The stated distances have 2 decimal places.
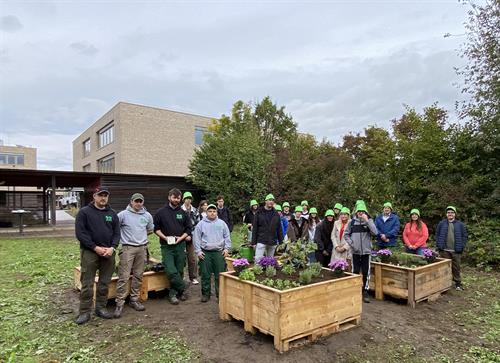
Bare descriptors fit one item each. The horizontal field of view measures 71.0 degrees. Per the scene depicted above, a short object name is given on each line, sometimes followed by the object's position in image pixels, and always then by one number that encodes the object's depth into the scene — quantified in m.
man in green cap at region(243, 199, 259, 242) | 9.34
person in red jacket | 6.96
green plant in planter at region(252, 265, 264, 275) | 4.89
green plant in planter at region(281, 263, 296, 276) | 4.91
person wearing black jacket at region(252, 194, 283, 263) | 6.59
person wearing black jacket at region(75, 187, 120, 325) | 4.81
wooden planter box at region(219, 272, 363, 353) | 3.97
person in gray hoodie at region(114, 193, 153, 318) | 5.28
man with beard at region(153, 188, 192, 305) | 5.75
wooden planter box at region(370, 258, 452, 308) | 5.73
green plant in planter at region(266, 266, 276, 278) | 4.77
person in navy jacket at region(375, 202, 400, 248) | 7.10
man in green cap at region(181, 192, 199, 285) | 6.79
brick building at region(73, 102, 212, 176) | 33.69
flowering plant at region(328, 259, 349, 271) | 4.84
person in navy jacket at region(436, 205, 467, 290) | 6.83
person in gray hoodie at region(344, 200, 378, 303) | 5.95
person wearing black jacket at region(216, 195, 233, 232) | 9.05
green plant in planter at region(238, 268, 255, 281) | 4.64
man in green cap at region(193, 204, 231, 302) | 5.77
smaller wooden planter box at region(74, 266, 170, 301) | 5.83
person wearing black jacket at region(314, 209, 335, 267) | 6.87
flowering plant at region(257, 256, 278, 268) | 5.09
